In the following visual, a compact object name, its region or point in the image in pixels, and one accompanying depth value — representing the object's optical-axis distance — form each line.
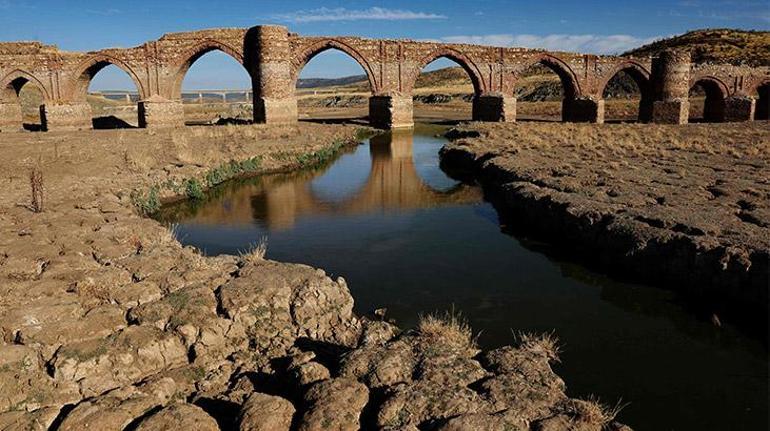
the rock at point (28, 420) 3.81
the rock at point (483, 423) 3.38
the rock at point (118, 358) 4.45
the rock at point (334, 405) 3.59
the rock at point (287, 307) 5.52
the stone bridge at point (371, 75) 29.30
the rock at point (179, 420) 3.64
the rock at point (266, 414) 3.62
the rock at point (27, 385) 4.12
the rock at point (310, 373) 4.25
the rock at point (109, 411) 3.76
